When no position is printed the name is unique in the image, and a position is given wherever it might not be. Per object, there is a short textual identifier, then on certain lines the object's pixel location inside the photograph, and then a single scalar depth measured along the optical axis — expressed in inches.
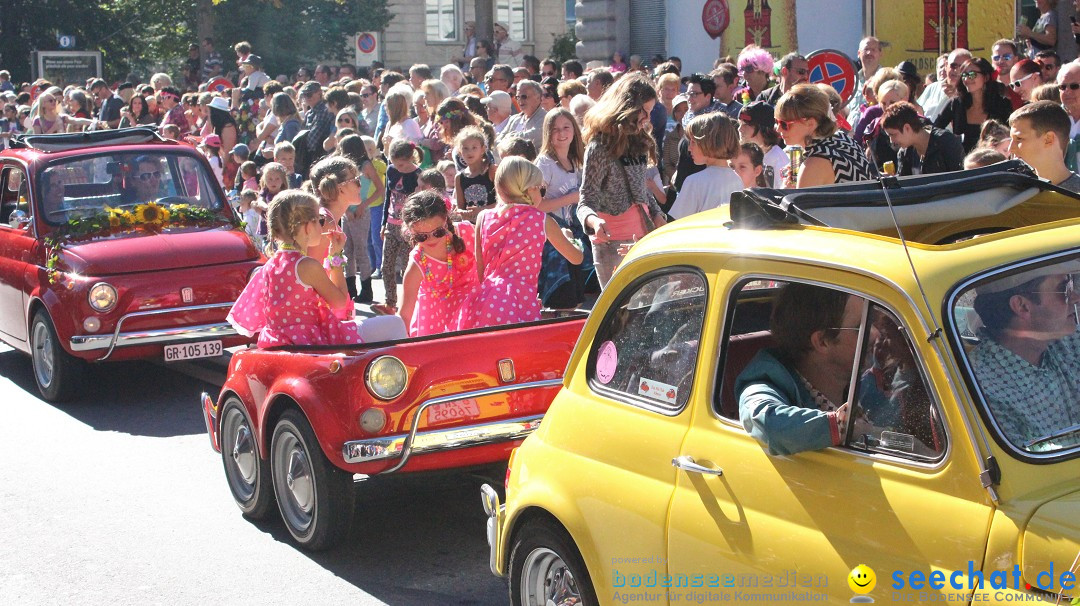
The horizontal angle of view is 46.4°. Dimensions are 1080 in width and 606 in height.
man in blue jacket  126.6
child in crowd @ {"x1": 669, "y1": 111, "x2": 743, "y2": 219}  299.7
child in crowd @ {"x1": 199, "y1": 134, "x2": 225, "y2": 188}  595.4
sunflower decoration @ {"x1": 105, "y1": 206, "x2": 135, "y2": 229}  390.6
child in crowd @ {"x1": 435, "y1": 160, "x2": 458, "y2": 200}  443.2
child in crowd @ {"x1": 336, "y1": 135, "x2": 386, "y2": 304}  470.3
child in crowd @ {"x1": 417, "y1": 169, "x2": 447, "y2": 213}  401.1
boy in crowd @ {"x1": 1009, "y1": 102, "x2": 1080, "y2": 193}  242.2
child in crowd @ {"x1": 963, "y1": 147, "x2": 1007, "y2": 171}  263.7
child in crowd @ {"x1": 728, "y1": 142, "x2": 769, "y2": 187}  344.8
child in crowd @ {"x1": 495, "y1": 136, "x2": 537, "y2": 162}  364.2
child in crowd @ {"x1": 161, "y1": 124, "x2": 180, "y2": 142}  623.8
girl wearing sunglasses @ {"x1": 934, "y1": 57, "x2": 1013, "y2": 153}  426.9
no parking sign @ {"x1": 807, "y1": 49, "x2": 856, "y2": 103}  443.8
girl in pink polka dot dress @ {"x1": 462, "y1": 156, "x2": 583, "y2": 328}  264.5
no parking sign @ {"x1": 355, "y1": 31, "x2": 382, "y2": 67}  984.9
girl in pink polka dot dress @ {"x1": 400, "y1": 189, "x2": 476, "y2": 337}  263.3
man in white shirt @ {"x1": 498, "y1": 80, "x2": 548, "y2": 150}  465.1
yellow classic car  113.5
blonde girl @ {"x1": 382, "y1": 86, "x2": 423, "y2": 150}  499.5
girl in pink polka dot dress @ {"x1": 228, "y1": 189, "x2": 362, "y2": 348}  252.2
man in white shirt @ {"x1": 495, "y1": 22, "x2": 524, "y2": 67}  948.0
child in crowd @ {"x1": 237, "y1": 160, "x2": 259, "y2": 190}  522.3
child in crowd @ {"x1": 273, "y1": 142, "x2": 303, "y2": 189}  530.9
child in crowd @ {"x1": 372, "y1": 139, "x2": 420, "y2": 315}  426.3
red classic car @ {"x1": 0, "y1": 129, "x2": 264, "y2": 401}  361.4
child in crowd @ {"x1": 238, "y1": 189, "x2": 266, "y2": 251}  485.7
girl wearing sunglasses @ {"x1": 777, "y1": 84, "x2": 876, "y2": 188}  270.5
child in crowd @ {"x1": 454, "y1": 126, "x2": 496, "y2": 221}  383.6
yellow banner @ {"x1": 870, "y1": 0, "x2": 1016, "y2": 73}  628.1
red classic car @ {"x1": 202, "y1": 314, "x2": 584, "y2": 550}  217.8
